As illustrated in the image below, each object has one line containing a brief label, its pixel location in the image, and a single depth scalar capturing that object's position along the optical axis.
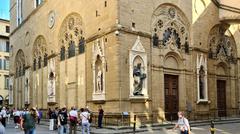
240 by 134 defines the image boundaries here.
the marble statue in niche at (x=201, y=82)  17.68
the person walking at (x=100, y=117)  13.89
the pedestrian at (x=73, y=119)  11.58
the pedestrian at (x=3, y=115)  14.33
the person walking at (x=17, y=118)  17.46
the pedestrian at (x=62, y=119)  11.19
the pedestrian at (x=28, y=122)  8.72
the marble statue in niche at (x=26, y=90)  24.44
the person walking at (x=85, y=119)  11.32
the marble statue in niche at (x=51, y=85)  20.00
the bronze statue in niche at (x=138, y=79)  14.58
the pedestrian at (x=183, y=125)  8.15
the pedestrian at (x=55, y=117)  14.51
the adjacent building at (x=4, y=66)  37.11
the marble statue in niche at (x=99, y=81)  15.12
